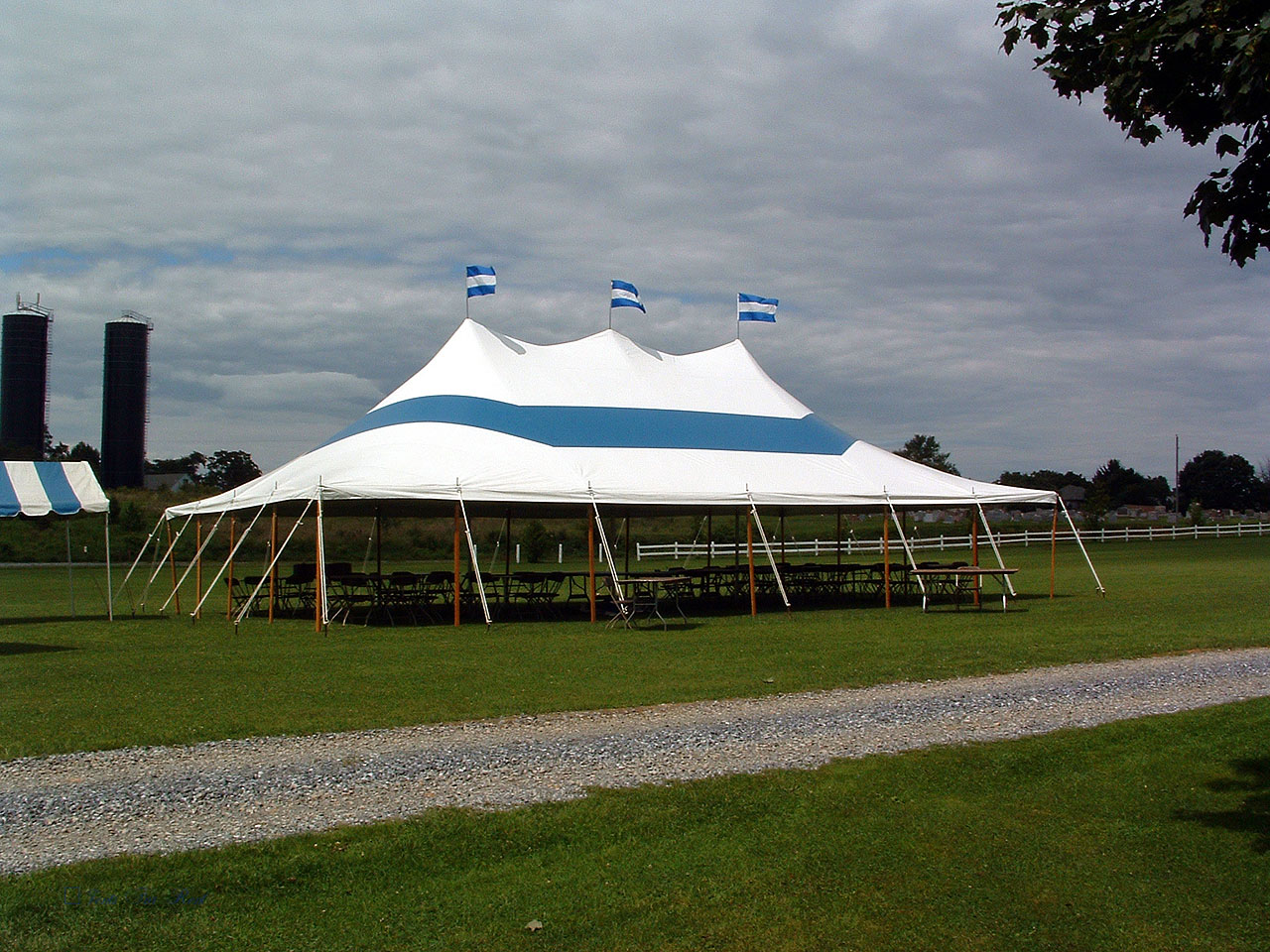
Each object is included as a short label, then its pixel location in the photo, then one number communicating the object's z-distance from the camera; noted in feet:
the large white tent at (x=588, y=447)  48.83
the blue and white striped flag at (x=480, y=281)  63.21
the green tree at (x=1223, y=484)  310.65
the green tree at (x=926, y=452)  239.71
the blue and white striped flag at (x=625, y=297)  66.90
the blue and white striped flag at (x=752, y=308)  71.00
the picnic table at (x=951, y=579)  52.06
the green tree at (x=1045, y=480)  276.21
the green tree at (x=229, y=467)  223.73
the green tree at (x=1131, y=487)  317.01
